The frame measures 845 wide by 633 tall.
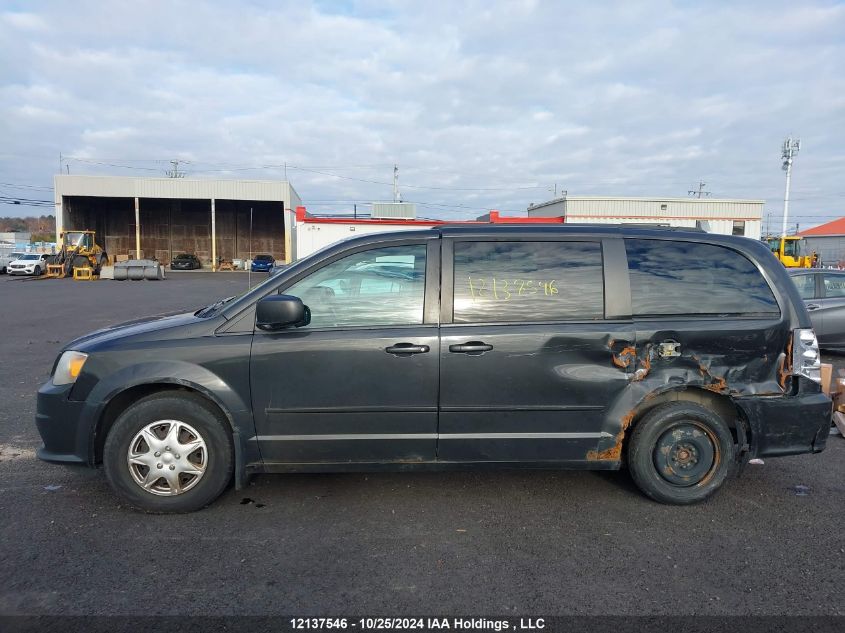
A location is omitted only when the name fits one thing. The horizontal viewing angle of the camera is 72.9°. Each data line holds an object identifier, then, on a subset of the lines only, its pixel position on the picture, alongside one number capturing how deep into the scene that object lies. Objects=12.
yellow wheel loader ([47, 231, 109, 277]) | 31.11
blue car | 44.31
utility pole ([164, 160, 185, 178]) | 62.39
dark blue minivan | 3.57
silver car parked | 8.54
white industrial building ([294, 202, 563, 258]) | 20.50
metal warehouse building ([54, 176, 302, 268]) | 49.12
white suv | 32.81
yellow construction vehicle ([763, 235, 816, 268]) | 29.34
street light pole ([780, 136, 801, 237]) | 51.66
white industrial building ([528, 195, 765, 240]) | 28.83
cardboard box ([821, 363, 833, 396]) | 5.53
